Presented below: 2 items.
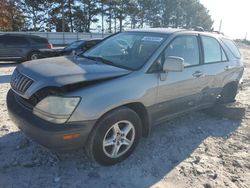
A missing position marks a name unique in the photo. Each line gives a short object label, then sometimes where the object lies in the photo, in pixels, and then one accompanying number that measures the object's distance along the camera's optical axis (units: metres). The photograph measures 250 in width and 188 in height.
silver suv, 2.07
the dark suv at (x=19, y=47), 8.95
